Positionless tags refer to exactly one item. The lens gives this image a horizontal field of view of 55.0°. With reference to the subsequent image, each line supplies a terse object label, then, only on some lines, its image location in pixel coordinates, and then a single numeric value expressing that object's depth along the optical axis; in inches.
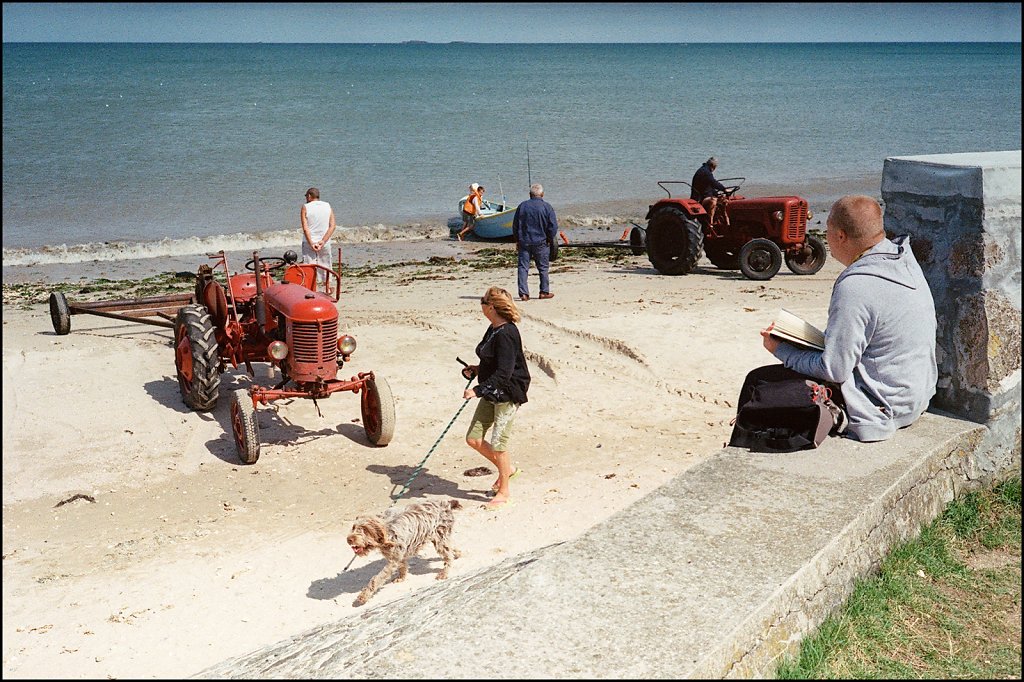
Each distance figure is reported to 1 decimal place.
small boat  844.0
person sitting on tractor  581.6
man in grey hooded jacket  161.5
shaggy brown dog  201.6
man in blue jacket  511.5
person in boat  871.1
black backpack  164.4
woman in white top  480.4
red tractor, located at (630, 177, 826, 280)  555.2
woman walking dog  249.9
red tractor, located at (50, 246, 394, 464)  302.0
